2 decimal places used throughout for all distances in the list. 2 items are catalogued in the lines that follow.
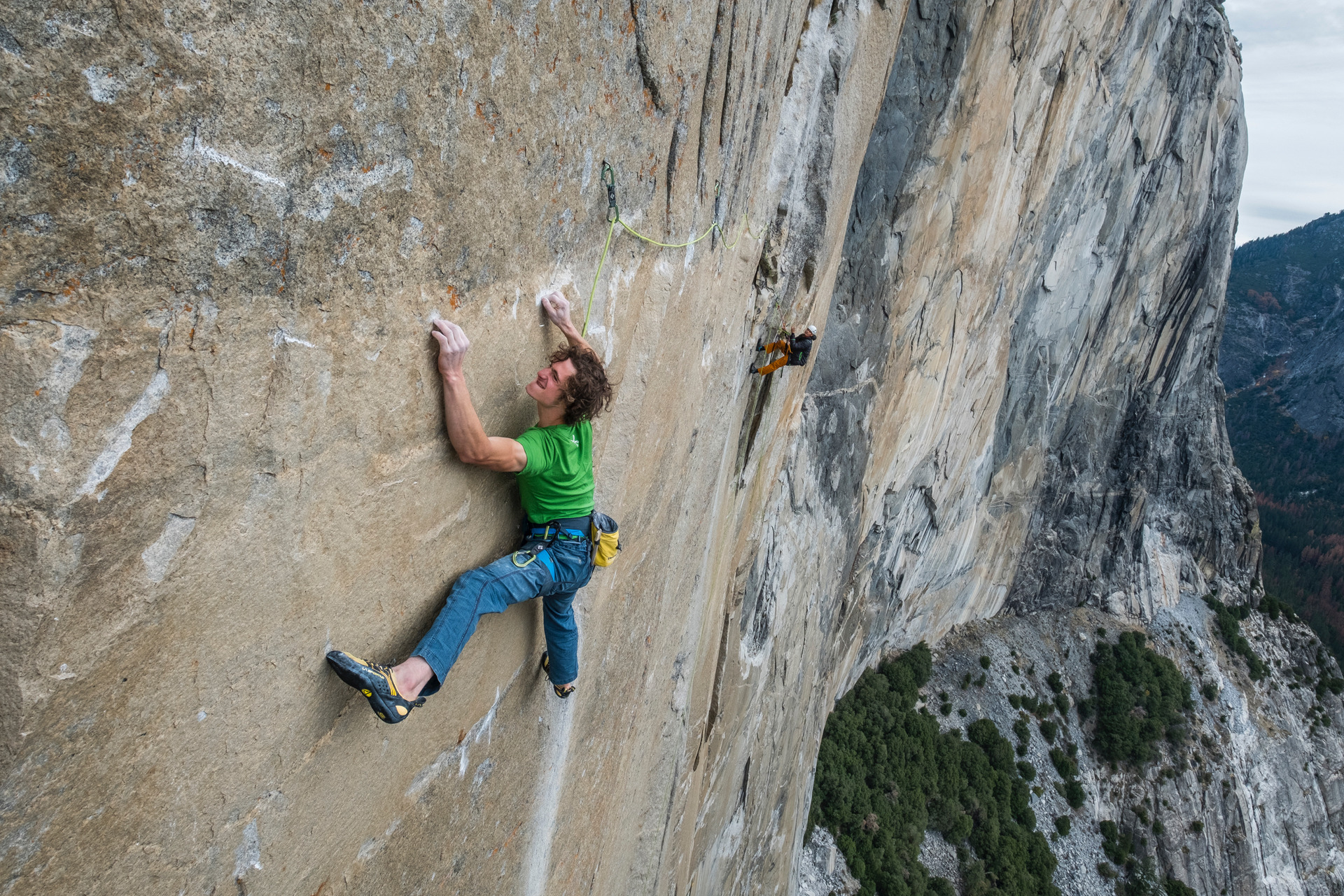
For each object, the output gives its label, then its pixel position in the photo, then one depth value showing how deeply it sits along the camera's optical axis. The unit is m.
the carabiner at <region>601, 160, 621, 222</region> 2.99
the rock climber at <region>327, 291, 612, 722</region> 2.26
